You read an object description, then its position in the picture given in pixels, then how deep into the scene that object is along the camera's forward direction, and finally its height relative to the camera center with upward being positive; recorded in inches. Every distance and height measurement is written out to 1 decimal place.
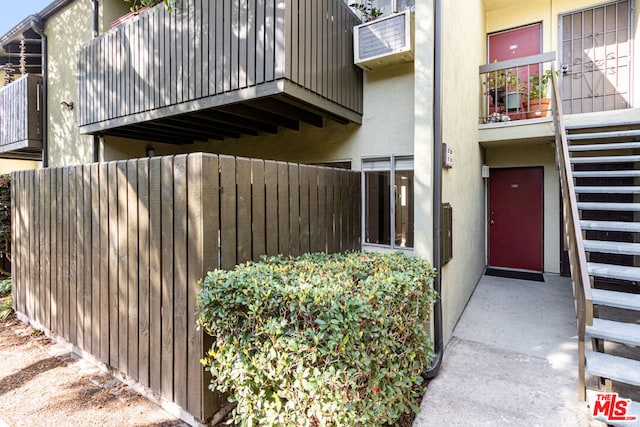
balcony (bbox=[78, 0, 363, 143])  142.9 +74.0
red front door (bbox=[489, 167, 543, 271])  267.0 -10.2
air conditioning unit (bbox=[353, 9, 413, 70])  160.2 +87.5
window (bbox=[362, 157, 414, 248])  181.3 +3.7
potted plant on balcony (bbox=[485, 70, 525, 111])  238.7 +92.0
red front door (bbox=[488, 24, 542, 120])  259.3 +136.6
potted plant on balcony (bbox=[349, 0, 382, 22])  185.2 +118.3
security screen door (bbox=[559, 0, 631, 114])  231.8 +111.6
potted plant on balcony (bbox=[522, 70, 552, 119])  229.9 +80.5
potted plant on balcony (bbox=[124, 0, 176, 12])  166.3 +126.8
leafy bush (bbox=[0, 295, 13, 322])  190.1 -59.7
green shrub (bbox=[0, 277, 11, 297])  231.5 -55.3
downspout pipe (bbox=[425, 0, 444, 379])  135.8 +12.4
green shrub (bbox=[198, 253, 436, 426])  73.5 -34.0
